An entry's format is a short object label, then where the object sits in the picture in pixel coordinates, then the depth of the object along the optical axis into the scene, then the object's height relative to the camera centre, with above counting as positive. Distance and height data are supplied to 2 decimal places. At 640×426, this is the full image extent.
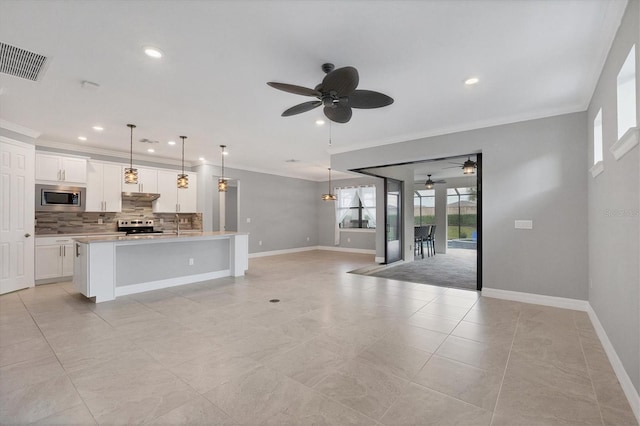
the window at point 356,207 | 9.76 +0.31
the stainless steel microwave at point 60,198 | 5.34 +0.33
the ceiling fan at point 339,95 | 2.38 +1.12
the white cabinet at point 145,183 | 6.42 +0.76
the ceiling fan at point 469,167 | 5.67 +0.98
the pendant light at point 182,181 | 5.29 +0.64
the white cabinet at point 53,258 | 5.20 -0.79
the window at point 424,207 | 11.50 +0.38
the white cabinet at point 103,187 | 5.91 +0.60
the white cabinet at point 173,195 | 6.93 +0.51
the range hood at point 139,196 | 6.56 +0.46
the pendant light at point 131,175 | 4.66 +0.66
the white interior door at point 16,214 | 4.54 +0.02
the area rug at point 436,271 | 5.49 -1.24
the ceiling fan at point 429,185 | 9.05 +0.99
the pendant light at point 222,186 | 5.67 +0.59
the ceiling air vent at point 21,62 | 2.61 +1.48
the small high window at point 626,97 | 2.14 +0.94
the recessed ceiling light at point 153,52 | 2.57 +1.49
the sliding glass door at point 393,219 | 7.35 -0.08
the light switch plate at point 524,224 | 4.12 -0.11
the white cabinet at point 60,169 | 5.30 +0.89
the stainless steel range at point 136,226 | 6.50 -0.25
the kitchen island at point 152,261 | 4.16 -0.79
